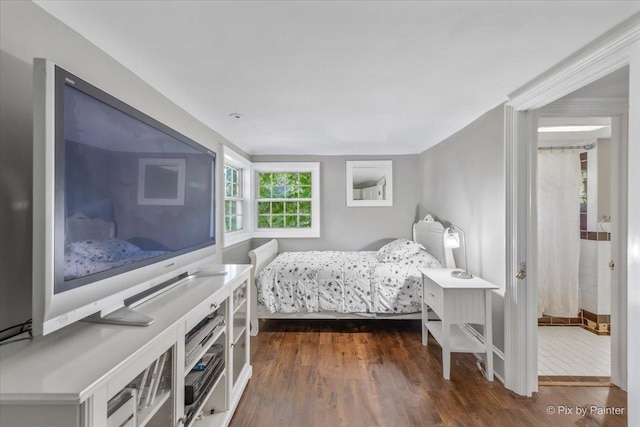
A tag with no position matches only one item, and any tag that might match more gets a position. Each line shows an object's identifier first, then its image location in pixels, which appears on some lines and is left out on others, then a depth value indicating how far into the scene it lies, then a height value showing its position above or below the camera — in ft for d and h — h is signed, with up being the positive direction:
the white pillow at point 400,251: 10.83 -1.51
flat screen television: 2.86 +0.11
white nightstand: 7.38 -2.56
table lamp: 8.26 -0.94
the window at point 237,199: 11.85 +0.61
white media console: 2.38 -1.65
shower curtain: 10.61 -0.68
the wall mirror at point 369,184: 14.87 +1.52
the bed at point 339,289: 9.91 -2.72
